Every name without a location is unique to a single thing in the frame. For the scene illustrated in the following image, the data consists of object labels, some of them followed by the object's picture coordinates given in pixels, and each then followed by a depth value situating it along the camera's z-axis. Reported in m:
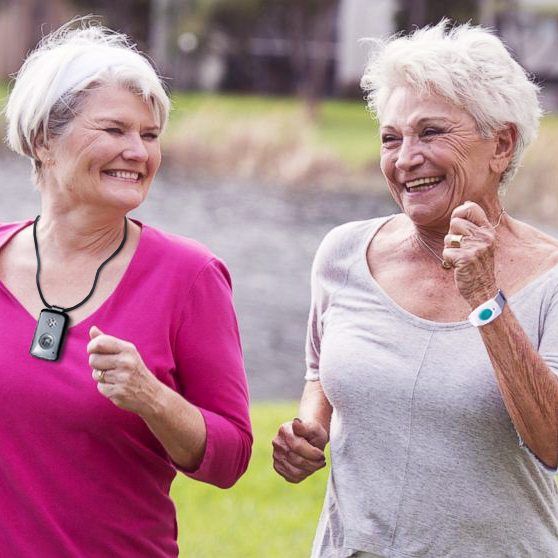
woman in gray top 4.92
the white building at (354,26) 58.87
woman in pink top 5.16
